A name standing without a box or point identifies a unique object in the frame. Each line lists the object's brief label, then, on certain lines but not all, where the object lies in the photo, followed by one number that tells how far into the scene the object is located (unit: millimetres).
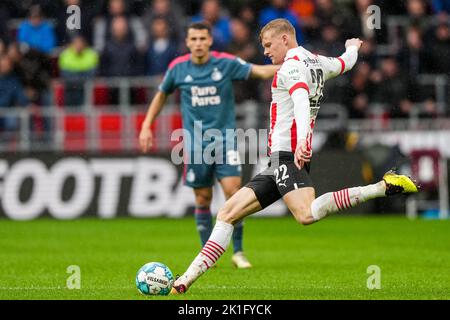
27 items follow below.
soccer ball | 9164
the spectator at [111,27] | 21703
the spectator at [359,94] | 20781
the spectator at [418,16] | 21797
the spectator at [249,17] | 21422
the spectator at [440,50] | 21516
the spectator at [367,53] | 21328
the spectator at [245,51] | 20297
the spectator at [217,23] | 20891
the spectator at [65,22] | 21516
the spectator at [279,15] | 21266
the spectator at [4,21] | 22094
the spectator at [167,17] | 21391
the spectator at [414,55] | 21469
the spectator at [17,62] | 20906
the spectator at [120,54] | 20844
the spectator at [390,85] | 20953
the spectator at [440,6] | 22906
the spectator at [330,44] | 20547
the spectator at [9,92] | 20391
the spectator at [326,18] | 21297
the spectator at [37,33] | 21062
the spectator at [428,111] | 20750
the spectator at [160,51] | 20734
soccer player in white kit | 9047
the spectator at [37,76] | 20703
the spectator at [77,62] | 20750
